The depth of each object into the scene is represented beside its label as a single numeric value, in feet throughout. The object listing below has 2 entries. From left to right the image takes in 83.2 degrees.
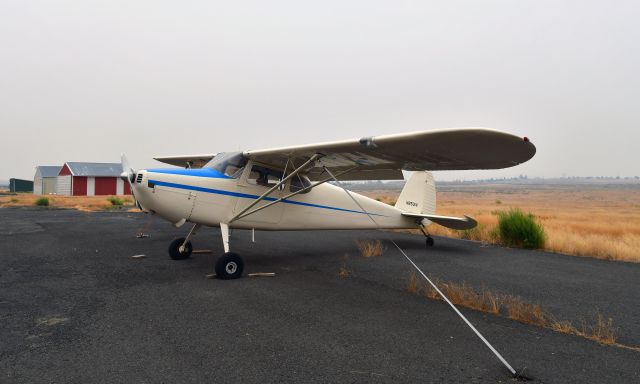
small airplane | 16.98
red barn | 146.51
